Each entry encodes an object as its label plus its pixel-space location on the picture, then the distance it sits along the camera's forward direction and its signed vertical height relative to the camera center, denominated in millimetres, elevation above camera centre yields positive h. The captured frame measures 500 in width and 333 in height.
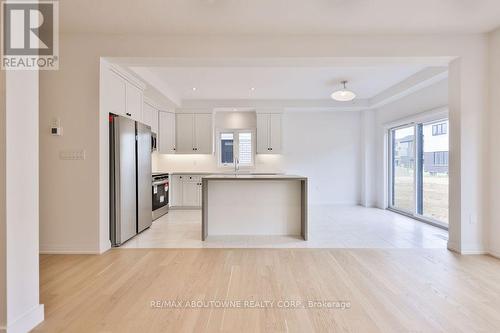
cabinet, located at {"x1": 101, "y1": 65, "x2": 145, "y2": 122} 3523 +1038
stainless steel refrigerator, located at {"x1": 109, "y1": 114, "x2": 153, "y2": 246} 3580 -151
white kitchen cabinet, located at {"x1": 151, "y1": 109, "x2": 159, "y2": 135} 6125 +1002
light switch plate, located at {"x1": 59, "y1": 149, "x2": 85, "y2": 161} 3365 +153
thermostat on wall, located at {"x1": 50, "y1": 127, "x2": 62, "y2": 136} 3334 +434
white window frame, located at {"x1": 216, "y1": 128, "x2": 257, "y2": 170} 7230 +546
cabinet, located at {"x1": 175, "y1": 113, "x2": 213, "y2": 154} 6844 +845
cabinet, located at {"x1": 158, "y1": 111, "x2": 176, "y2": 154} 6551 +812
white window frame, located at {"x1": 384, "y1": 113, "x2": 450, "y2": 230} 4824 +354
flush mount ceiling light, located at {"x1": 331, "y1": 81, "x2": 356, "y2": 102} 4832 +1239
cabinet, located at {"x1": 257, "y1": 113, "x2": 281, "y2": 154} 6953 +846
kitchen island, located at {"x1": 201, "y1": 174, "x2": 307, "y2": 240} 4219 -642
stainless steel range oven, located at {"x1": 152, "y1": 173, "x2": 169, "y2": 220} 5359 -576
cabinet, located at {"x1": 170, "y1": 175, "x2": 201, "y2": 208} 6688 -611
